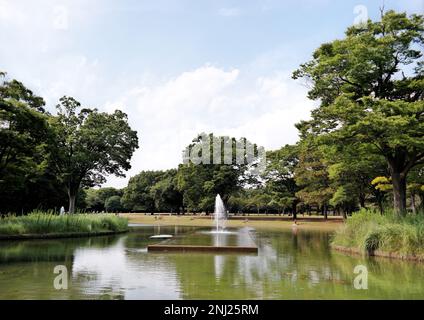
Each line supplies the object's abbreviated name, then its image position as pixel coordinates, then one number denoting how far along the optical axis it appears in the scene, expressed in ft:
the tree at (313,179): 154.88
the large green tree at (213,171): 207.62
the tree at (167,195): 268.62
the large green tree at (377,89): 58.85
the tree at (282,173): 189.37
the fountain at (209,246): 55.72
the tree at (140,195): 304.91
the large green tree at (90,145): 125.08
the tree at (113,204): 314.14
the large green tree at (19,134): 72.23
